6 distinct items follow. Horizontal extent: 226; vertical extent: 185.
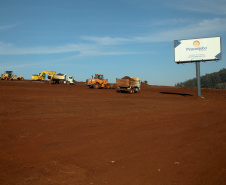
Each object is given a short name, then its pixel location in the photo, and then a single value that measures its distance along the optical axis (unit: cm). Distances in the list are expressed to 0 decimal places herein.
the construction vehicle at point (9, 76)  6091
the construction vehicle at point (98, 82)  4350
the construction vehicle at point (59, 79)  5484
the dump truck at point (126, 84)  3744
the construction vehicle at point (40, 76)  5937
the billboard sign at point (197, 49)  3344
